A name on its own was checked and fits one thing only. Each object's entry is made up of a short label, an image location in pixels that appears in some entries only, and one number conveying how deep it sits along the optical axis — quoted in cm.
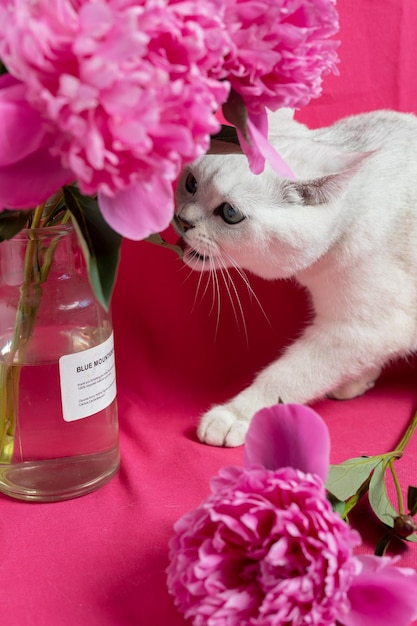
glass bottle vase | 74
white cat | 85
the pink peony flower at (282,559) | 49
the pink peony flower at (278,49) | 45
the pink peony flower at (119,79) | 39
